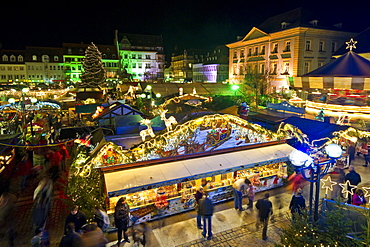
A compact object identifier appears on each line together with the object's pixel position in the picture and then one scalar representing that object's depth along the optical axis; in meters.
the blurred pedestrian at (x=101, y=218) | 6.89
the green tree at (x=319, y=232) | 4.91
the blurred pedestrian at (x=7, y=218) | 7.03
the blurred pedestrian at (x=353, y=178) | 8.84
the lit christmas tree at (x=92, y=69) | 42.53
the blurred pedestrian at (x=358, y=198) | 7.93
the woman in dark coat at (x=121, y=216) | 6.79
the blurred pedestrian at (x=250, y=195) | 8.59
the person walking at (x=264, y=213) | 7.09
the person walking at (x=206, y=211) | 7.09
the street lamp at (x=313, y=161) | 5.89
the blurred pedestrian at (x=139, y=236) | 6.82
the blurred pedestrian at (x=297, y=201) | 7.24
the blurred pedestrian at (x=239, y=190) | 8.63
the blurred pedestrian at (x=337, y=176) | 9.72
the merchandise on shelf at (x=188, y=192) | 8.07
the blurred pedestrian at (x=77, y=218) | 6.51
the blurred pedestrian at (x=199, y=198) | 7.64
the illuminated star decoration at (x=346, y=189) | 8.22
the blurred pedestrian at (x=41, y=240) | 6.34
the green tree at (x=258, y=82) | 36.47
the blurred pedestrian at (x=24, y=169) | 11.07
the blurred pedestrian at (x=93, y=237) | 5.85
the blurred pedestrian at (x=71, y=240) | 5.37
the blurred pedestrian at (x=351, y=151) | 12.20
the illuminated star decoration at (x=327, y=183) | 10.27
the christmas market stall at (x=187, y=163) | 7.67
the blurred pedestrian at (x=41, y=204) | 7.17
